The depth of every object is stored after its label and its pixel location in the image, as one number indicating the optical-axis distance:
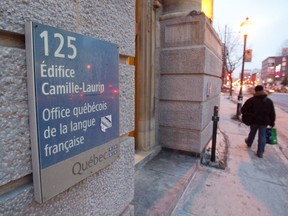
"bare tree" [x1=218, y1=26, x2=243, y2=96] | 20.52
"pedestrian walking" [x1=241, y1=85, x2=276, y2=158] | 4.62
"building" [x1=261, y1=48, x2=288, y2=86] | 81.44
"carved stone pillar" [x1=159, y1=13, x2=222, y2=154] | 4.01
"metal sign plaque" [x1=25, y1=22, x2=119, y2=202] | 0.89
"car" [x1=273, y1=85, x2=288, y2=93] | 50.37
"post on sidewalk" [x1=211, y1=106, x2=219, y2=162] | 3.98
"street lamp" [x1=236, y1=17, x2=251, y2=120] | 8.27
